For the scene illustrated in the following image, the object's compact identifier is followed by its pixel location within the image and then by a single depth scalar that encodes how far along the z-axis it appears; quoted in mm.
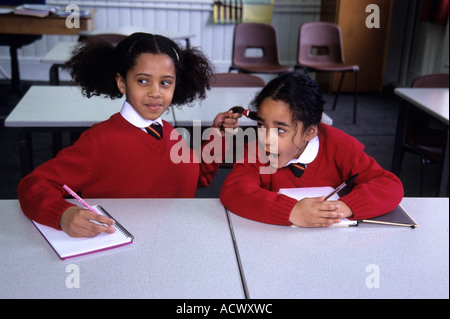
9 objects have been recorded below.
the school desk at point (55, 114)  2030
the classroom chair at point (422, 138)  2518
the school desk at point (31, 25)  3943
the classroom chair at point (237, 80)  2750
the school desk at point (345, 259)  960
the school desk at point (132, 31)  4020
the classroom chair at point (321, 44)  4359
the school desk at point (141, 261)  944
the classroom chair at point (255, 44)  4305
